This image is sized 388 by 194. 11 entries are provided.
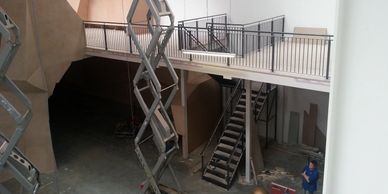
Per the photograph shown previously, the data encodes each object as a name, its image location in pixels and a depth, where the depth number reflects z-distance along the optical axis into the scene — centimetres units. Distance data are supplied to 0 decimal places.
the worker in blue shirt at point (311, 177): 852
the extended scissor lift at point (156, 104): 804
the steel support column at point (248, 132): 941
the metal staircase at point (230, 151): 1000
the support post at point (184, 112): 1095
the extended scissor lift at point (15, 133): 628
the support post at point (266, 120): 1167
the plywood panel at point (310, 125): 1143
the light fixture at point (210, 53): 826
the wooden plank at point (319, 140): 1140
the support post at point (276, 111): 1201
